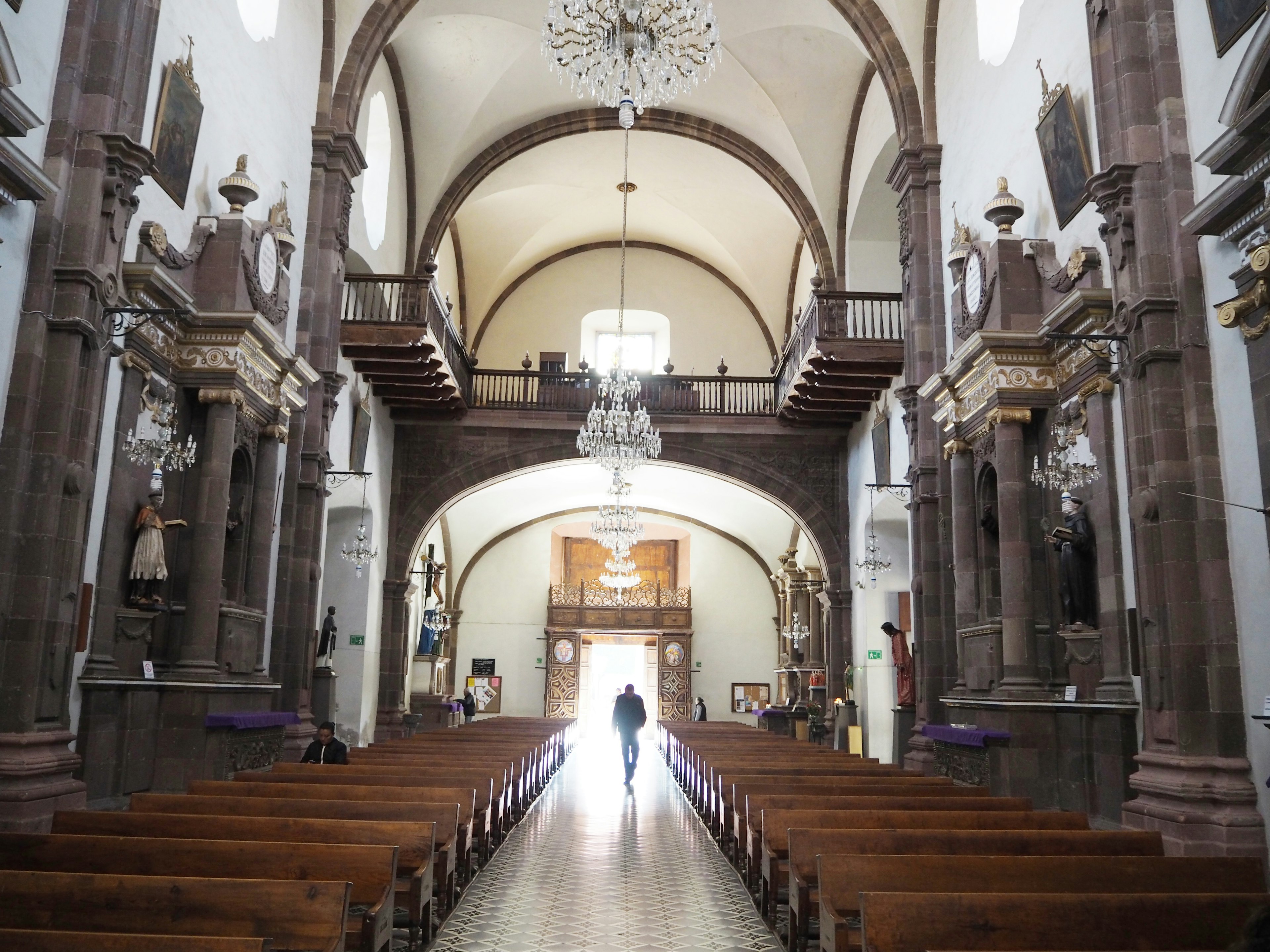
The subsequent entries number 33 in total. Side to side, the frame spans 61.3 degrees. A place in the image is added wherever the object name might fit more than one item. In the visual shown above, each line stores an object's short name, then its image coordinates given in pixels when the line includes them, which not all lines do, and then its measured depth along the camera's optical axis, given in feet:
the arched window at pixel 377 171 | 57.21
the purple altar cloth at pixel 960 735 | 32.01
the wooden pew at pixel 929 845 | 17.60
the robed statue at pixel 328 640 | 52.11
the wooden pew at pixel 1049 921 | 12.60
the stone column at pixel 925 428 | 41.68
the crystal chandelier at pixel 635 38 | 32.01
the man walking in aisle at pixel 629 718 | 48.91
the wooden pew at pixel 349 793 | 22.31
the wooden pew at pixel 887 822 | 20.17
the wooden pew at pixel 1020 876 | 15.08
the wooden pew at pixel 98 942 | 10.47
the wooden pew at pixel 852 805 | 23.13
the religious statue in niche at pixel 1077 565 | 30.07
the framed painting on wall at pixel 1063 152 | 30.78
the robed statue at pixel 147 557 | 30.58
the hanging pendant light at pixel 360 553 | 49.85
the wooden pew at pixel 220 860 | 15.48
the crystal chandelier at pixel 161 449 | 28.55
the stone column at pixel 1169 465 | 22.44
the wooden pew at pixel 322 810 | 20.08
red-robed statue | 48.01
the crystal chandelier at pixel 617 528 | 62.64
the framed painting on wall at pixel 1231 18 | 22.41
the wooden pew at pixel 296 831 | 17.69
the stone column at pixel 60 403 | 22.88
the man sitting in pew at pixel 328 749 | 30.86
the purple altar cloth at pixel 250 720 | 31.14
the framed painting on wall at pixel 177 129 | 31.40
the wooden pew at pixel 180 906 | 12.78
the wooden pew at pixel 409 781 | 25.79
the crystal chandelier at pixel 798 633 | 76.64
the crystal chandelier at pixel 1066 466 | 28.60
